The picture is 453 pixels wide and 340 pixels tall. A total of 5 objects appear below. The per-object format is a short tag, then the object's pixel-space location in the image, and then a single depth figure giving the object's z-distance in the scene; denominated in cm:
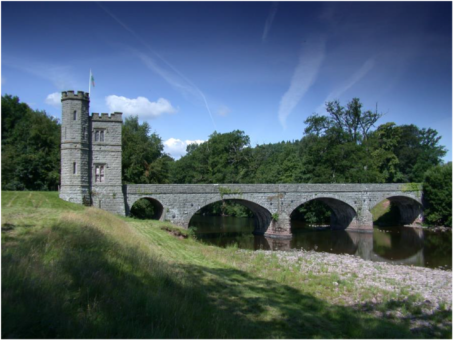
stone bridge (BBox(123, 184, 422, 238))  2723
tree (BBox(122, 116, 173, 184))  3662
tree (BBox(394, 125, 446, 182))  5094
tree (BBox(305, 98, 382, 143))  4553
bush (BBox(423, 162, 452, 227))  3553
